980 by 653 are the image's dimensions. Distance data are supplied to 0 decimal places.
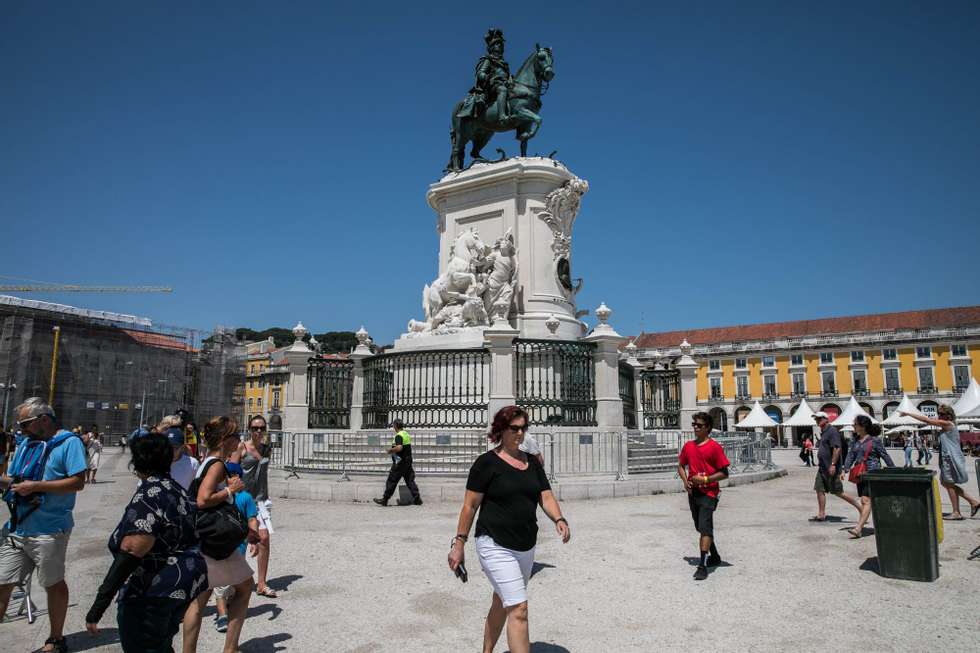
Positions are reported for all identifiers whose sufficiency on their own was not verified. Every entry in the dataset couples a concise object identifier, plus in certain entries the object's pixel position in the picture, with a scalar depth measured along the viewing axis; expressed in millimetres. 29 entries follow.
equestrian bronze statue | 17438
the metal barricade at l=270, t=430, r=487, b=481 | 12617
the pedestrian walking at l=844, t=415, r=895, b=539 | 7898
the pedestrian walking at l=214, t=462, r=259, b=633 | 4659
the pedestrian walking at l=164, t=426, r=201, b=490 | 5090
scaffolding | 39969
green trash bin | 5711
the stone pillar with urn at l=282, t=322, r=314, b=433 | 15617
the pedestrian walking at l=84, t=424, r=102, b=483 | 16655
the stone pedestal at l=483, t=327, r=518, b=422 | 12820
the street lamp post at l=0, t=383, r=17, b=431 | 37994
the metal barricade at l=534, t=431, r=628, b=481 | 12336
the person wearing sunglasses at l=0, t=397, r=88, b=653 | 4328
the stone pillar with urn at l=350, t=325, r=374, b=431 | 15930
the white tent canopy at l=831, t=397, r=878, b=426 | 28094
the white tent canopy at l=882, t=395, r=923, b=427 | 34906
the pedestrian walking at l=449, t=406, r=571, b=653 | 3518
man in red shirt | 6207
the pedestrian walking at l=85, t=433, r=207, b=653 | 3004
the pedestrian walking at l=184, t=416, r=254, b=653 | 3711
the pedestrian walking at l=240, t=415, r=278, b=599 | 5492
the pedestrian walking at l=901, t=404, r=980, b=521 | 8695
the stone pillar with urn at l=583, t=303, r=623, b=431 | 13715
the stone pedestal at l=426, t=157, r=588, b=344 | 16297
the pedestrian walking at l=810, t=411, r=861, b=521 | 8352
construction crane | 82625
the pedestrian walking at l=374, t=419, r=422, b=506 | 10570
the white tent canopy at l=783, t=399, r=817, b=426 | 33528
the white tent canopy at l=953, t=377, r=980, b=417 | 20766
